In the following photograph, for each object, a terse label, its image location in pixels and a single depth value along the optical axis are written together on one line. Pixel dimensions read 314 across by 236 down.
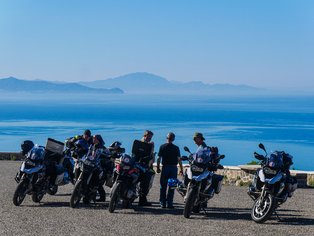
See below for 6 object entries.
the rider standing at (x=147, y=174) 15.04
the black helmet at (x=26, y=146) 15.85
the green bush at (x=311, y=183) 21.81
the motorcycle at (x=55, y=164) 15.87
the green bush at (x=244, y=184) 22.65
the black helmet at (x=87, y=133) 17.12
